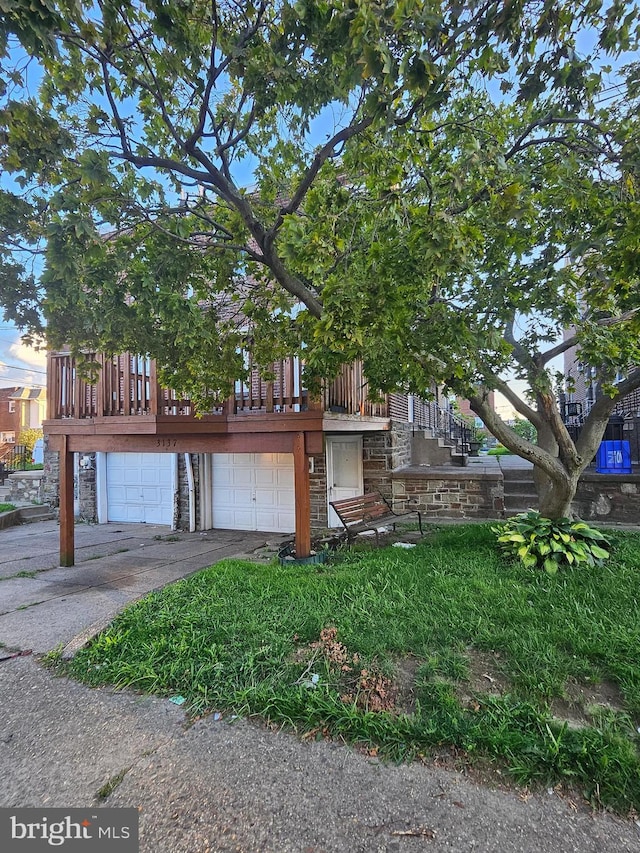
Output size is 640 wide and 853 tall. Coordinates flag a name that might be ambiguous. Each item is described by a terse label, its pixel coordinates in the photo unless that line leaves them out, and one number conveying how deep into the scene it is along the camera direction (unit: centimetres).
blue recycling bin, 771
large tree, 326
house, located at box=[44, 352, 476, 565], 625
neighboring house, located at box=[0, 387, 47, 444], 3366
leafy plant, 485
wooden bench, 641
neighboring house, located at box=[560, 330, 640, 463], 891
